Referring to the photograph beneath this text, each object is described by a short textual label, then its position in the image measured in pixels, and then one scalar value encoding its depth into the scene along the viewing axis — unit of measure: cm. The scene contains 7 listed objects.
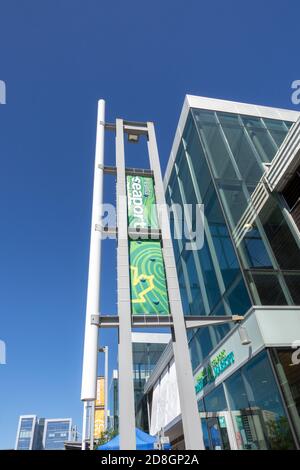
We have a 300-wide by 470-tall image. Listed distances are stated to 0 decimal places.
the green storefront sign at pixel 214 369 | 1002
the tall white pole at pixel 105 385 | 2415
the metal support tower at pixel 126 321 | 528
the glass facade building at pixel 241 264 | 830
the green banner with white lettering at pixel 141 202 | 822
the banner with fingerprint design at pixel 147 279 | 662
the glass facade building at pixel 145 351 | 2601
